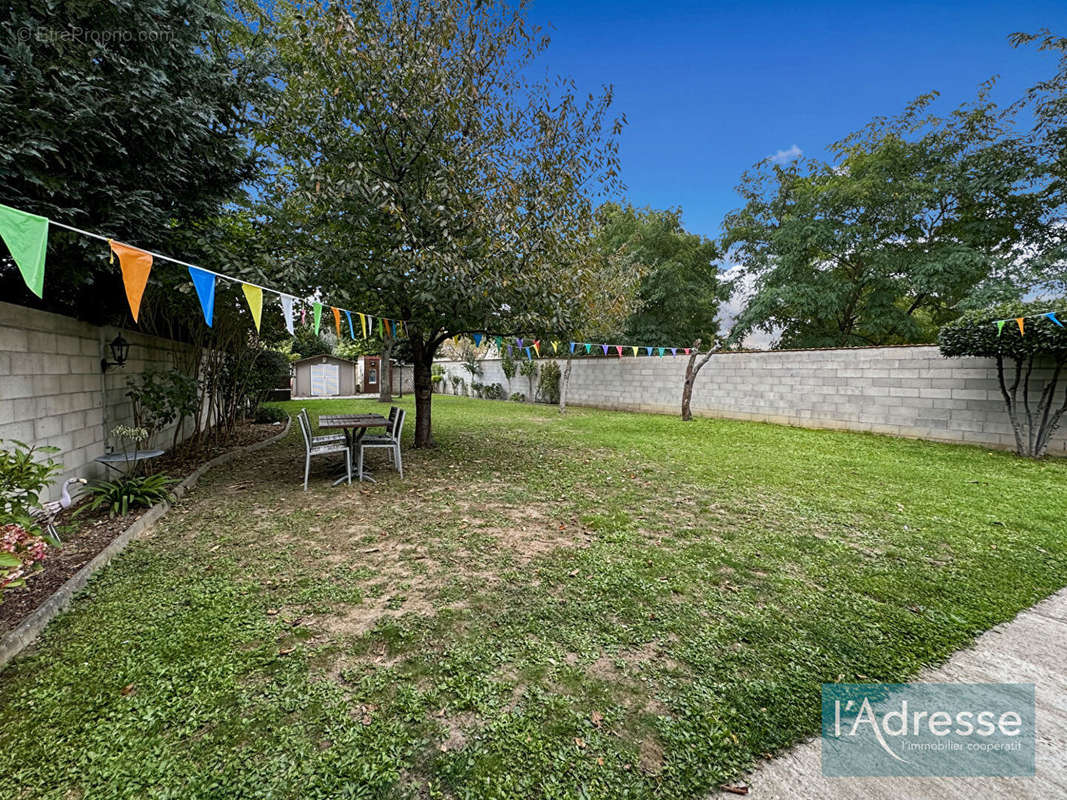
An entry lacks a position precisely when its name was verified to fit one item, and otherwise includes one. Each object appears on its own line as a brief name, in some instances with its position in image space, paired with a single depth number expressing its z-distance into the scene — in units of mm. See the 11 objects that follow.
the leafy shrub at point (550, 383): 15219
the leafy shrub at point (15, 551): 1579
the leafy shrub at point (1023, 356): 5355
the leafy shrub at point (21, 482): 1886
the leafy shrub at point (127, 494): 3447
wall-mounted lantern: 4359
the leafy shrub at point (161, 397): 4480
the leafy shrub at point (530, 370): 15738
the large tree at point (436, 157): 4438
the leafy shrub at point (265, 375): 8103
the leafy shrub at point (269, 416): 9703
